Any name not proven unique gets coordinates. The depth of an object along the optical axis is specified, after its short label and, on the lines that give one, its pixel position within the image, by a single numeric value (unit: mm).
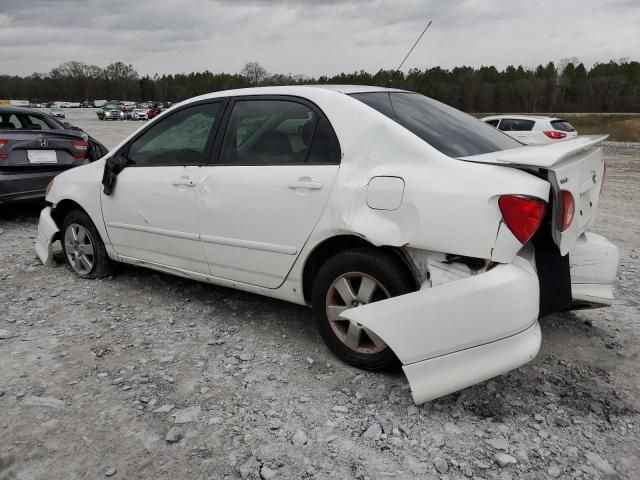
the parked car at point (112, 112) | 49656
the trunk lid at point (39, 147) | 6578
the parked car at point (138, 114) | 50903
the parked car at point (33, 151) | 6582
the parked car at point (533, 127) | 16109
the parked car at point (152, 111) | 50694
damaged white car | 2562
